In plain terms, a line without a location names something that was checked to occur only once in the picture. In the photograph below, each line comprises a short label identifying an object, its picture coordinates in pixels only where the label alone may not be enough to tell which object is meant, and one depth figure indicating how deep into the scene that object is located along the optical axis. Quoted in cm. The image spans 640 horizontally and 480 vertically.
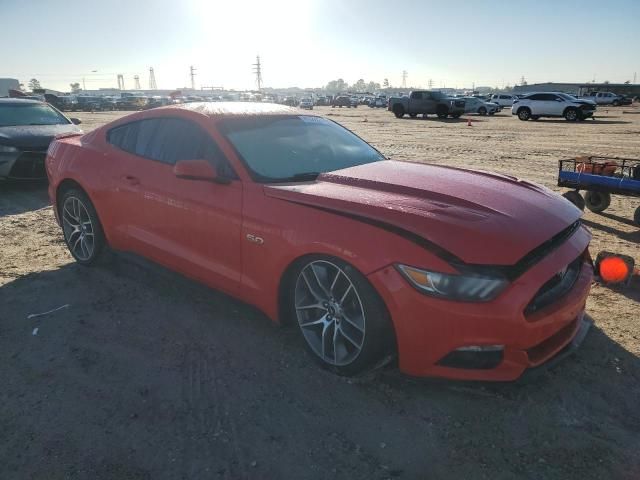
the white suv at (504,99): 4599
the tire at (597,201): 656
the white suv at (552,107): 2497
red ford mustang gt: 244
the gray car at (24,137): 761
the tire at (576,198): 644
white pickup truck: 4800
